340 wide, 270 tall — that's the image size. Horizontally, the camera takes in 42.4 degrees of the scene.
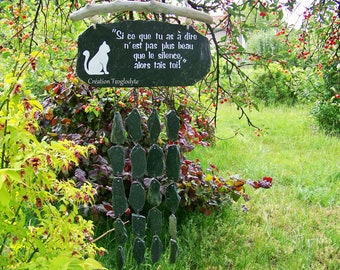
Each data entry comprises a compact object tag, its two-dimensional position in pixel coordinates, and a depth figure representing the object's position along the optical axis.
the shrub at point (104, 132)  2.84
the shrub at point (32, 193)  1.23
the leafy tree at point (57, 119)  1.26
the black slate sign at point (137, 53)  1.55
